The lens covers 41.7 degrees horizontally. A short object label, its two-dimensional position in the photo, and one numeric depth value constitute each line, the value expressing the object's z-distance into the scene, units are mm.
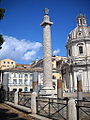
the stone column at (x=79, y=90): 12370
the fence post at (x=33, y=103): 6982
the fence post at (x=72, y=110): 4918
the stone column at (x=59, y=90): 13529
